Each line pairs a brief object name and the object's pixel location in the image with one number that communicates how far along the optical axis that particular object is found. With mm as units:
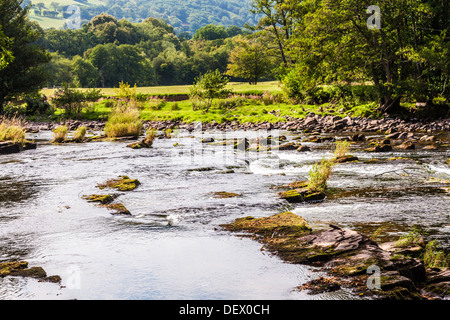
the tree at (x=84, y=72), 115125
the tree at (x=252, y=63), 80562
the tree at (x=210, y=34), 193875
